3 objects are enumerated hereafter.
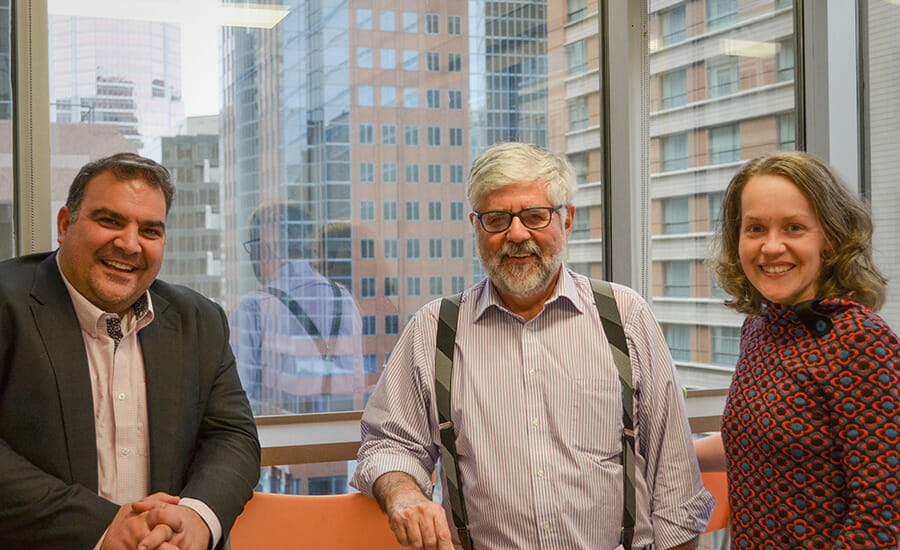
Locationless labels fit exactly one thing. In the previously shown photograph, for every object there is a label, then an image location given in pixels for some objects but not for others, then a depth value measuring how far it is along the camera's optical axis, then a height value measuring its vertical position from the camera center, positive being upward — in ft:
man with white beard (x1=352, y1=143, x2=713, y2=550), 6.73 -1.36
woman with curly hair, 5.13 -0.83
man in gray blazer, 6.02 -1.09
